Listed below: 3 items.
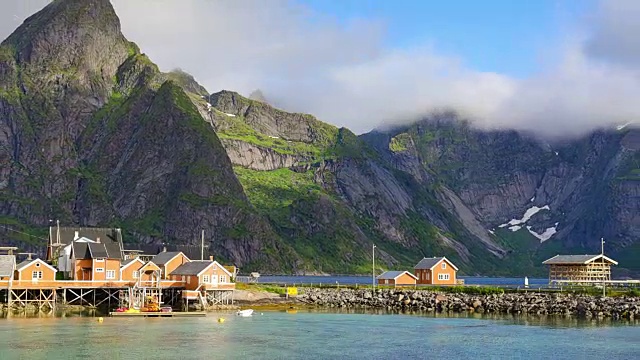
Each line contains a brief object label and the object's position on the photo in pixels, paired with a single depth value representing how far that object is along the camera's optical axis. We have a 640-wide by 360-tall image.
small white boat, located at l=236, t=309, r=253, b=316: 124.81
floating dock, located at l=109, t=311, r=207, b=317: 122.44
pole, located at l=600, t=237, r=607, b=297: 132.00
